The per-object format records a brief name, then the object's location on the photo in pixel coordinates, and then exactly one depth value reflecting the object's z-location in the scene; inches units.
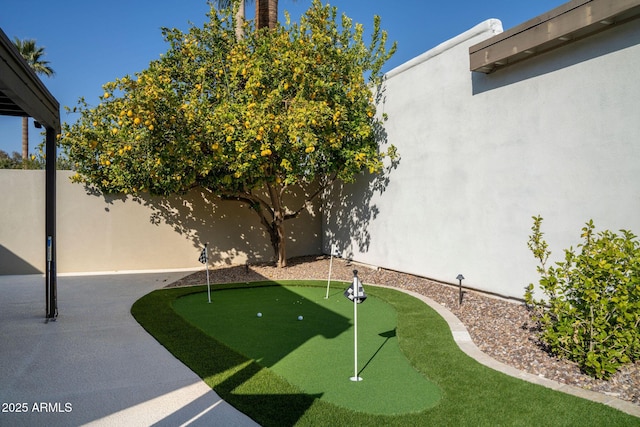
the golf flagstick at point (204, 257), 338.6
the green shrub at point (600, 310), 186.4
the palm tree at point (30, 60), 999.6
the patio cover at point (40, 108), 193.5
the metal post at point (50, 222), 285.3
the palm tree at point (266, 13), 514.0
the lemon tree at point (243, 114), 352.8
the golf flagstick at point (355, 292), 190.4
